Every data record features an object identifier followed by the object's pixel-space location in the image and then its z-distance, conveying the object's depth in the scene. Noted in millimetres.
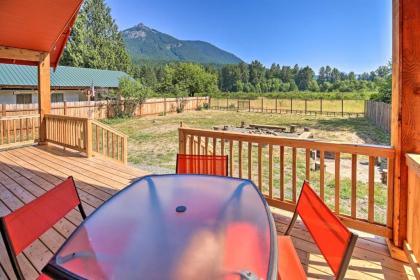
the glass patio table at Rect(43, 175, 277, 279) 1060
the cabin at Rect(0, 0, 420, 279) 2088
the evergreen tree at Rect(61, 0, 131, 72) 25531
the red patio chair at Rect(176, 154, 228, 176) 2510
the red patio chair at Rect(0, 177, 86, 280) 1158
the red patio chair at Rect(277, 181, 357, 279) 1069
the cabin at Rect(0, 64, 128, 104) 15148
